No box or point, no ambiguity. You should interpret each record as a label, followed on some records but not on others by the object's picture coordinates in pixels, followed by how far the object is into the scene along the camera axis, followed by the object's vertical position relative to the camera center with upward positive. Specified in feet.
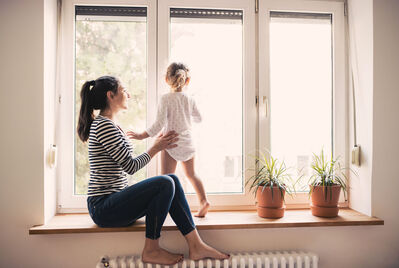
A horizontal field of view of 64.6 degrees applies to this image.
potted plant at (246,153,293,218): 6.51 -1.11
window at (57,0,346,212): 7.06 +1.51
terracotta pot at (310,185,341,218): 6.55 -1.28
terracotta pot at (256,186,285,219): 6.50 -1.34
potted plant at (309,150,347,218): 6.56 -1.09
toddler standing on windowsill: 6.57 +0.32
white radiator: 5.79 -2.31
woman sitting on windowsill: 5.62 -0.88
